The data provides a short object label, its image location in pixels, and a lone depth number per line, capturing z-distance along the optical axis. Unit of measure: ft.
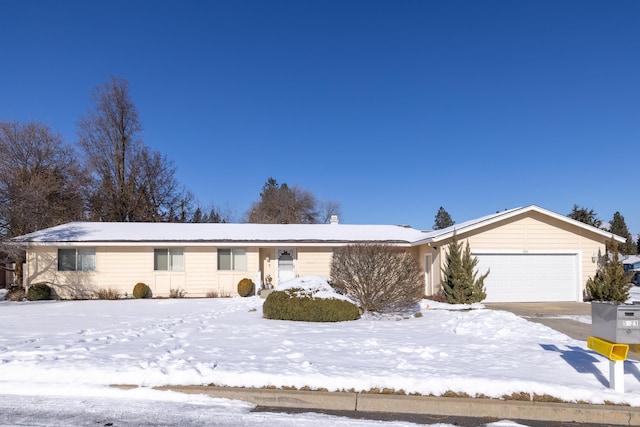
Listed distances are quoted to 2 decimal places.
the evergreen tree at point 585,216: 81.82
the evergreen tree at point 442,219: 245.82
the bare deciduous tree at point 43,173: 88.53
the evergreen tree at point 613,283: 49.55
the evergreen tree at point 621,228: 156.66
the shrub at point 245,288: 63.98
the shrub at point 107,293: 63.41
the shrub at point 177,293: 64.95
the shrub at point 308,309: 37.65
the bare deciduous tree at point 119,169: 105.81
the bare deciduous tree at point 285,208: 150.71
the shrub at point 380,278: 39.40
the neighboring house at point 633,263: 113.80
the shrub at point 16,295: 61.93
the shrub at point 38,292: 61.05
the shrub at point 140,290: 63.26
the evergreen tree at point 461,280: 50.70
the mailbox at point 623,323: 17.58
